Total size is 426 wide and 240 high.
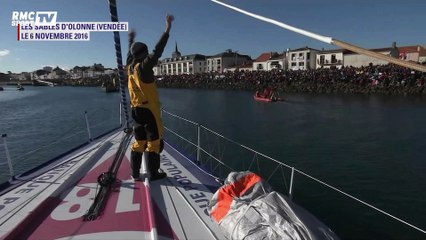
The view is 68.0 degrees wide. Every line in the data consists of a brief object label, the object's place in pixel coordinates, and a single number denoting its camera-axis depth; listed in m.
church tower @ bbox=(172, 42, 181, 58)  151.50
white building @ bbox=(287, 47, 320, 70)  86.56
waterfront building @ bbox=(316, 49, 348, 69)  77.25
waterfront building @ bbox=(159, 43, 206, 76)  128.00
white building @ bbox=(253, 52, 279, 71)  95.81
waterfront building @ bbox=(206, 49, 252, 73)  117.94
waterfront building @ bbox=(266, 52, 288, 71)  93.25
